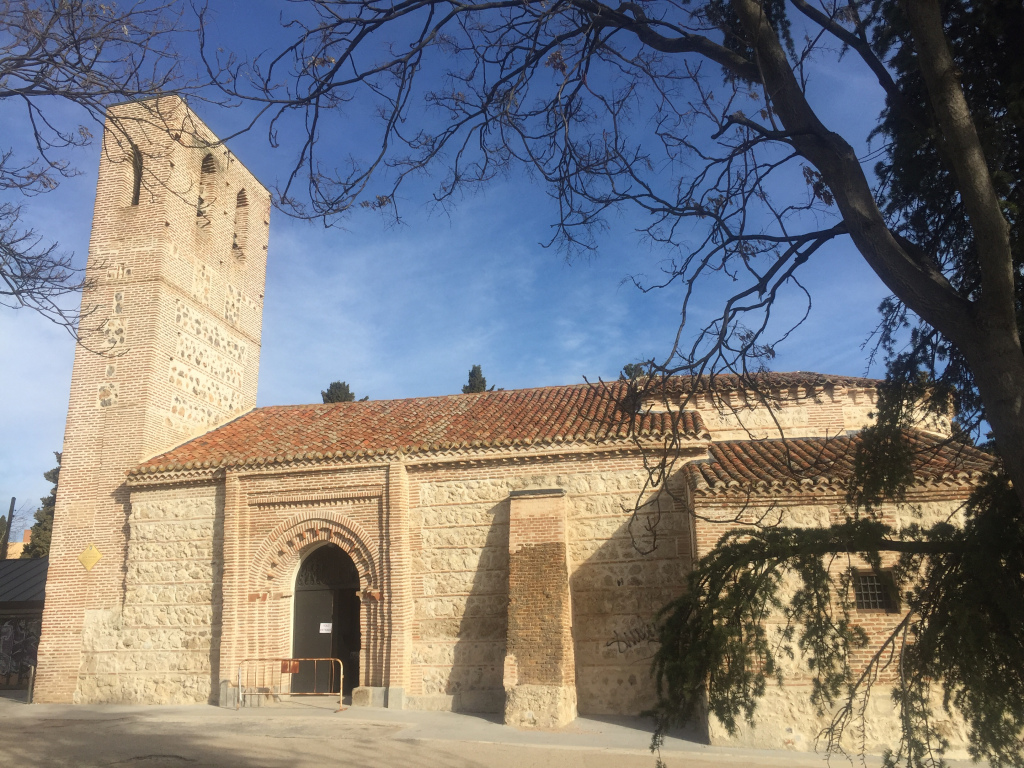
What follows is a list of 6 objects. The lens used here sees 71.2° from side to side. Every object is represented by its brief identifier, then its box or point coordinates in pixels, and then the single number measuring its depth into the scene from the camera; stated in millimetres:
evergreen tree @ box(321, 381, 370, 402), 25797
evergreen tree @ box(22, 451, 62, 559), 28656
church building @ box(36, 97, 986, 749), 11508
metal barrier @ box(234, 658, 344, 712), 12859
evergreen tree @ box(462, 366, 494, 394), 26562
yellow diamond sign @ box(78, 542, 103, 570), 14250
